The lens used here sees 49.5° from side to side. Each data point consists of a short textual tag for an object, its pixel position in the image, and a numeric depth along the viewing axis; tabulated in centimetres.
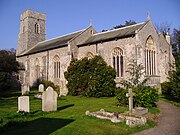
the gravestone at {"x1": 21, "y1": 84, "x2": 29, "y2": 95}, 2342
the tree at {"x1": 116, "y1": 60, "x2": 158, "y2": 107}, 1356
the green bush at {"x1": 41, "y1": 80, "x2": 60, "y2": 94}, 3063
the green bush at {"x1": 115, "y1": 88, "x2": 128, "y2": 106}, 1455
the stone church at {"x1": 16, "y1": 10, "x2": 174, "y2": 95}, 2495
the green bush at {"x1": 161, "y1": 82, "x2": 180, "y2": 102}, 1521
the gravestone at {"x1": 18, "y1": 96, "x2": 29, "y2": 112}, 1204
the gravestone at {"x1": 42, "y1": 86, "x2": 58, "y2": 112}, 1281
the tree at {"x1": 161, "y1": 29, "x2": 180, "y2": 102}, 1532
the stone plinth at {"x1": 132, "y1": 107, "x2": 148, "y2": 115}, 1144
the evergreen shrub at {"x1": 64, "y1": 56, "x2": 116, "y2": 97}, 2211
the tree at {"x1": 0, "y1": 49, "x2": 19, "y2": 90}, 3379
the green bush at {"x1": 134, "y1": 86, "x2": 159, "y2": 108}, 1354
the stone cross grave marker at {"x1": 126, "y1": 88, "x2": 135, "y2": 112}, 1226
